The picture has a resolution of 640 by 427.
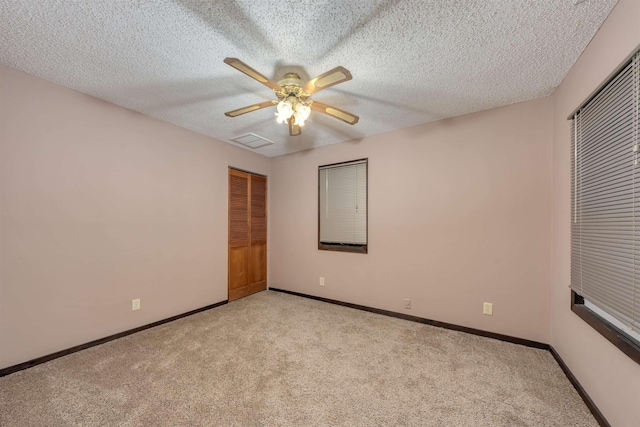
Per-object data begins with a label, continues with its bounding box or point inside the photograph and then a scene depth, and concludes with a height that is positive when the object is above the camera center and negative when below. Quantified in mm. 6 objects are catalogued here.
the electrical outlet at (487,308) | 2648 -1075
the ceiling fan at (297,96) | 1581 +875
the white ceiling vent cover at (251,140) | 3539 +1065
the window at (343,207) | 3586 +49
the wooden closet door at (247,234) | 3951 -418
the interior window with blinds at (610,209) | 1276 +15
